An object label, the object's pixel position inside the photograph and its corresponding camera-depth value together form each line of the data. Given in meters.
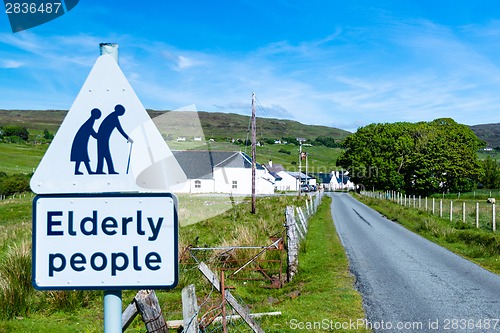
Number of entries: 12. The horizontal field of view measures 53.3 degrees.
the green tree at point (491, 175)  76.75
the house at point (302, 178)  112.43
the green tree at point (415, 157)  66.12
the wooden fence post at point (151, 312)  3.93
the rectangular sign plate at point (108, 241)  2.19
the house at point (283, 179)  113.80
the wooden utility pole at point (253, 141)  31.52
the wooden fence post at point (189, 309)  4.31
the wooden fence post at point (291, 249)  11.97
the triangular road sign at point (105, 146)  2.22
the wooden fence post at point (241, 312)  5.68
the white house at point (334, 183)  137.00
